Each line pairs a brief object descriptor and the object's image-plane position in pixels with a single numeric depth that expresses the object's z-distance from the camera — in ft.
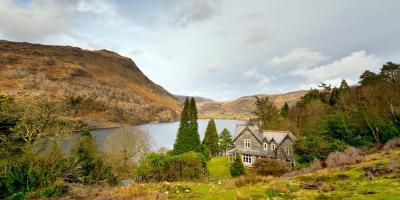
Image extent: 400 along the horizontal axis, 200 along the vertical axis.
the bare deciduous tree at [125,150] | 151.12
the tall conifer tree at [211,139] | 249.96
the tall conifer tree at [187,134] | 197.72
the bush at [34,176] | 53.21
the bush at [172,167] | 127.44
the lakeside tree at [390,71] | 214.65
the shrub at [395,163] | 52.22
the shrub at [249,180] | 52.14
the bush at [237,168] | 136.26
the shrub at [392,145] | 99.01
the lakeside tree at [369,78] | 213.25
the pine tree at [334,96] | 228.76
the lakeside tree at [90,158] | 121.70
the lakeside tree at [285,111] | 312.21
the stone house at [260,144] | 173.17
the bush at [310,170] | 79.59
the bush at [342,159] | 78.07
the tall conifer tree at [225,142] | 253.24
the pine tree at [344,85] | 242.95
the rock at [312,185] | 43.81
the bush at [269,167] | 121.39
